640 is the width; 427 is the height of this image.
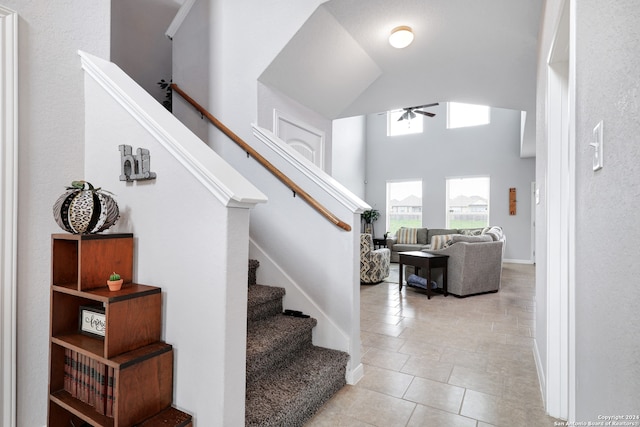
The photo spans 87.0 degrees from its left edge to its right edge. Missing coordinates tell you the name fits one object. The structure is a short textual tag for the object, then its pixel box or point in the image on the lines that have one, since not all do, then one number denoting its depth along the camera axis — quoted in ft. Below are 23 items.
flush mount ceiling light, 10.11
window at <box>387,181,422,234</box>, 32.17
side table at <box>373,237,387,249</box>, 28.86
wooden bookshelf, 4.46
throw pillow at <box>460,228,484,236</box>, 25.76
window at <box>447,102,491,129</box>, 29.22
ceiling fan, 25.70
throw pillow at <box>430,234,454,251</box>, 19.40
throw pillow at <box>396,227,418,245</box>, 29.53
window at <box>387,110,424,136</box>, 31.89
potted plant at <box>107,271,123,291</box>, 4.83
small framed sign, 5.10
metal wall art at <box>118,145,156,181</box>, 5.15
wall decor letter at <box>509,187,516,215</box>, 27.99
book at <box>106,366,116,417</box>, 4.66
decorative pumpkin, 4.82
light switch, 2.75
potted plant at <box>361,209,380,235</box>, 32.91
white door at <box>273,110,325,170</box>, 11.13
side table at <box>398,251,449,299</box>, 16.05
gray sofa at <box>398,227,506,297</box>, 16.21
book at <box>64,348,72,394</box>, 5.37
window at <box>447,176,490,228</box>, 29.48
